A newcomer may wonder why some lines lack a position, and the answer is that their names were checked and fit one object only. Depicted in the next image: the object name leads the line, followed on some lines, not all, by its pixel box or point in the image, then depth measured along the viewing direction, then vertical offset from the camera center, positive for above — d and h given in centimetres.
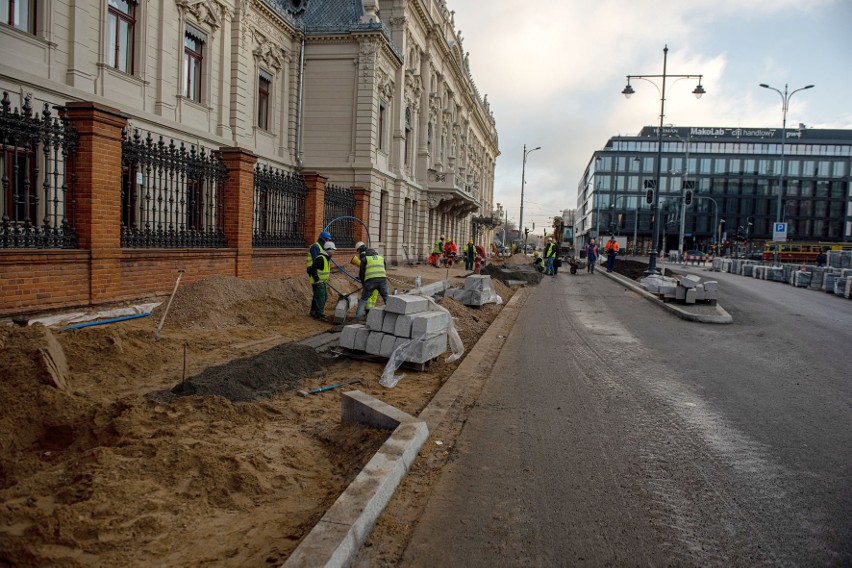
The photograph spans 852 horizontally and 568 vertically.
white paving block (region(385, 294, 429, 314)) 755 -76
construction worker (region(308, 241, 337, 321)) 1096 -64
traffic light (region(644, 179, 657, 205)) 2633 +305
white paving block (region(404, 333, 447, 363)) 758 -136
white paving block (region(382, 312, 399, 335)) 774 -103
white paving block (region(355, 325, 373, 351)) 795 -128
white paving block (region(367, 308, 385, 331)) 784 -99
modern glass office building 9356 +1315
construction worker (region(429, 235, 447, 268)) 3182 -18
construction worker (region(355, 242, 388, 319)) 1082 -52
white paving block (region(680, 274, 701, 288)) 1592 -63
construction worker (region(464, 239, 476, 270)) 3030 -26
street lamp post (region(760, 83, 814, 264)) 4083 +1122
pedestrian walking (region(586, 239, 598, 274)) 3353 +7
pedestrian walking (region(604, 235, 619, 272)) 3347 +12
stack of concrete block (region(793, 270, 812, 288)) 2636 -73
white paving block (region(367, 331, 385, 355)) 781 -131
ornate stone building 1491 +574
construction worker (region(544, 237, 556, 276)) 3060 -25
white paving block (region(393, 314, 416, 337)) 761 -104
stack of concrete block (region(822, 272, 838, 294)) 2373 -72
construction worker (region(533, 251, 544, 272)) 3221 -61
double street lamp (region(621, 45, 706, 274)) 2417 +440
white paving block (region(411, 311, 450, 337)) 759 -101
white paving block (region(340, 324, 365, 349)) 801 -126
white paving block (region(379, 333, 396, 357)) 770 -132
